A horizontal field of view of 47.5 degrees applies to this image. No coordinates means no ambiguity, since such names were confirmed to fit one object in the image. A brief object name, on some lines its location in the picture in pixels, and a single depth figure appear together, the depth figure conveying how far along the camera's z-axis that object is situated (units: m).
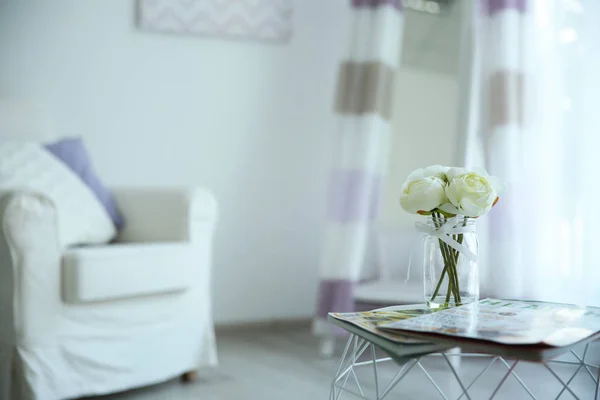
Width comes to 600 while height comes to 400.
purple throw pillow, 2.29
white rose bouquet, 1.16
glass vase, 1.20
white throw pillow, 2.01
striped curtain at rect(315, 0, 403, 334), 2.58
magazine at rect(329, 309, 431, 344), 1.02
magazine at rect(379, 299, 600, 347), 0.98
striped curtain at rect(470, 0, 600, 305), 2.35
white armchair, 1.80
